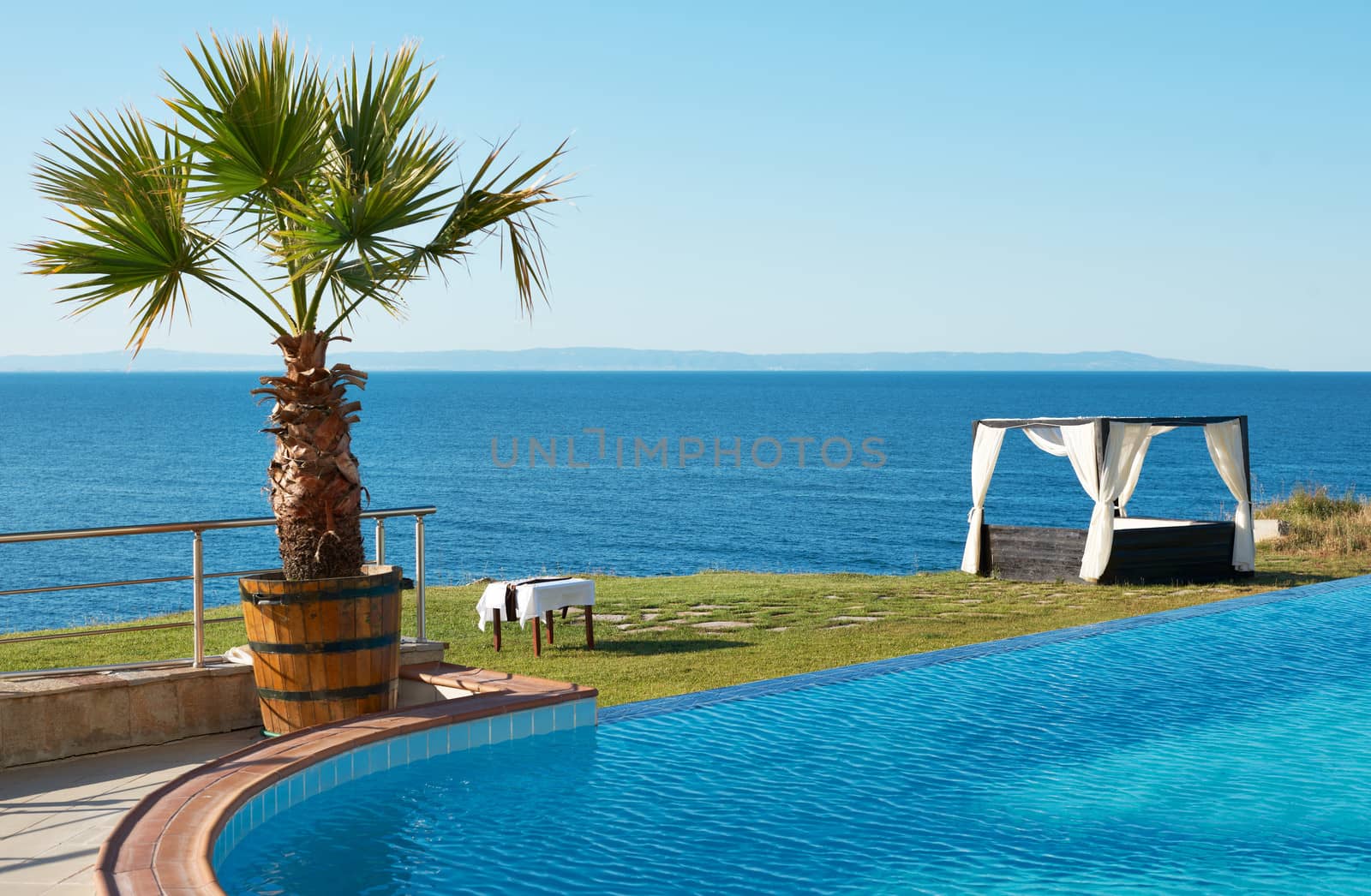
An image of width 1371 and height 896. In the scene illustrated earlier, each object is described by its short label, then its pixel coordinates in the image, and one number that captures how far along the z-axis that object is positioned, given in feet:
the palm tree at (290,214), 18.44
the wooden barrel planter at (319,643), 18.34
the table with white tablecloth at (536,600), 31.32
